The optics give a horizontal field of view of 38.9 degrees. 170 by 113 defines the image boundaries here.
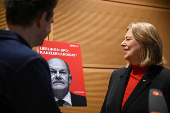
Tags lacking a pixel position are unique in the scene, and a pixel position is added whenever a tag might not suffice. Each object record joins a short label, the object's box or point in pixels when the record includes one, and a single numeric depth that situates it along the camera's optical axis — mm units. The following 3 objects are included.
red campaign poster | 2850
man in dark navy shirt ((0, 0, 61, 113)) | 1005
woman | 2180
